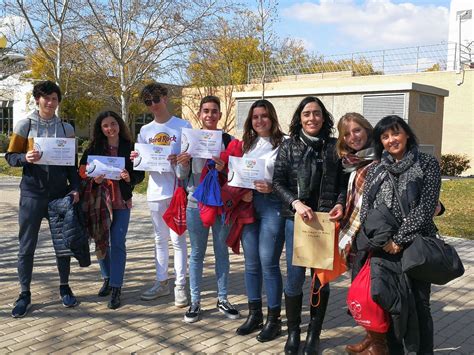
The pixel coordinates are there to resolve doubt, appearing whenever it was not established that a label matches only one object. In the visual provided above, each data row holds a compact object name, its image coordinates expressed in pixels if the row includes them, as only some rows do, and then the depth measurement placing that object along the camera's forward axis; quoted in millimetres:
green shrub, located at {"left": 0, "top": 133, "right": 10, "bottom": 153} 34656
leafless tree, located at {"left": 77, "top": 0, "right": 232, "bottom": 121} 13766
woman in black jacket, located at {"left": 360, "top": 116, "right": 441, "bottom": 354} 3197
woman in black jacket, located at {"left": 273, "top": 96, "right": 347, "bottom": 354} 3674
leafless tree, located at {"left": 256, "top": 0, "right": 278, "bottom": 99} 18375
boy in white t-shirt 4703
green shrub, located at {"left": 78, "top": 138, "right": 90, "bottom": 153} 32219
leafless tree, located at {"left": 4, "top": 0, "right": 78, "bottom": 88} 11695
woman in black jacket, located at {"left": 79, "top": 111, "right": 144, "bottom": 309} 4824
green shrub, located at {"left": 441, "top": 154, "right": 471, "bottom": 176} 20016
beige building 13883
